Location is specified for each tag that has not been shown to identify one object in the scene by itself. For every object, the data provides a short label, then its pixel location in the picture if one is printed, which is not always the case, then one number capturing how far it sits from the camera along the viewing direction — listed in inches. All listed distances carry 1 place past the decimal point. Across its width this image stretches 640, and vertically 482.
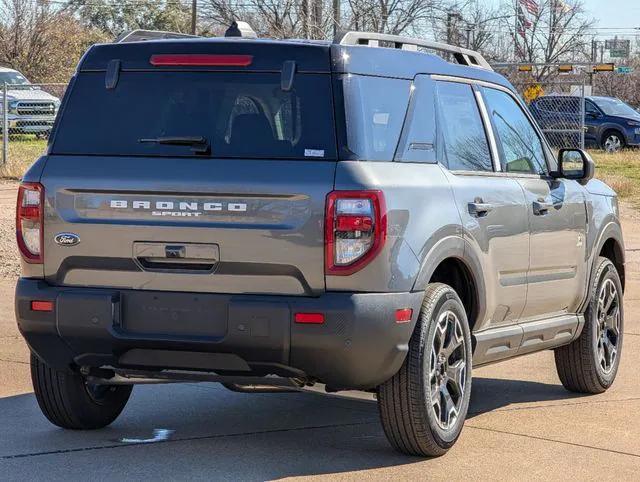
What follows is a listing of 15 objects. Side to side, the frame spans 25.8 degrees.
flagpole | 2171.5
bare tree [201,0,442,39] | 1139.9
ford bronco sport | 231.6
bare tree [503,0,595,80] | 2183.8
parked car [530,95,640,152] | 1359.5
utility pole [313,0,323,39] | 1112.8
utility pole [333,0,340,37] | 1090.3
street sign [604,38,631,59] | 2824.8
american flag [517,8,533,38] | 2150.6
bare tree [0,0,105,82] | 1801.2
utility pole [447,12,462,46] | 1583.2
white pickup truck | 1123.3
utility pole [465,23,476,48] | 1631.4
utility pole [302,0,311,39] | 1096.2
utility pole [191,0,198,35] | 1727.4
